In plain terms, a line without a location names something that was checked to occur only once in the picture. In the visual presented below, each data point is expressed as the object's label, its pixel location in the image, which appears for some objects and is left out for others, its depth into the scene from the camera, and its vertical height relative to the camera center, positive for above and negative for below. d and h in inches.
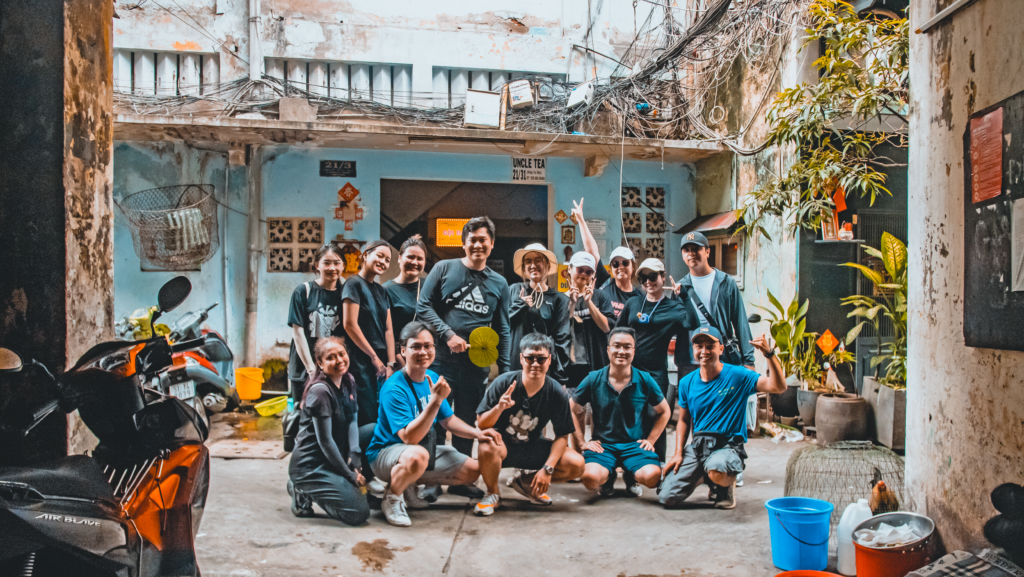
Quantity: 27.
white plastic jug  130.0 -45.8
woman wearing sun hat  193.0 -6.2
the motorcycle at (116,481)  73.2 -24.0
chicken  135.2 -40.9
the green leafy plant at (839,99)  193.5 +56.2
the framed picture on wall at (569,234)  349.7 +29.1
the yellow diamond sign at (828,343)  262.8 -19.4
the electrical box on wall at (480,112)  319.6 +82.9
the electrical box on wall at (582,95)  319.3 +91.5
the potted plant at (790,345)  265.1 -20.6
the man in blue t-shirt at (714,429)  169.9 -34.5
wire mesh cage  157.2 -45.1
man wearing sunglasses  167.5 -33.4
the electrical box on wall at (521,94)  324.5 +93.1
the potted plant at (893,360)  224.8 -22.8
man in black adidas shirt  184.5 -4.1
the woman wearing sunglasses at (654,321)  198.5 -8.5
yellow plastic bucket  303.3 -41.0
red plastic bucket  118.3 -46.1
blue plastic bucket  128.8 -45.9
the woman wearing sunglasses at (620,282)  205.9 +2.9
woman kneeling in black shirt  154.9 -36.3
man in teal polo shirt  177.5 -31.8
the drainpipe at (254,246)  321.4 +20.6
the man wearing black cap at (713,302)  201.3 -3.1
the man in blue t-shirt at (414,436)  156.0 -34.0
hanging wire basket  310.2 +29.5
